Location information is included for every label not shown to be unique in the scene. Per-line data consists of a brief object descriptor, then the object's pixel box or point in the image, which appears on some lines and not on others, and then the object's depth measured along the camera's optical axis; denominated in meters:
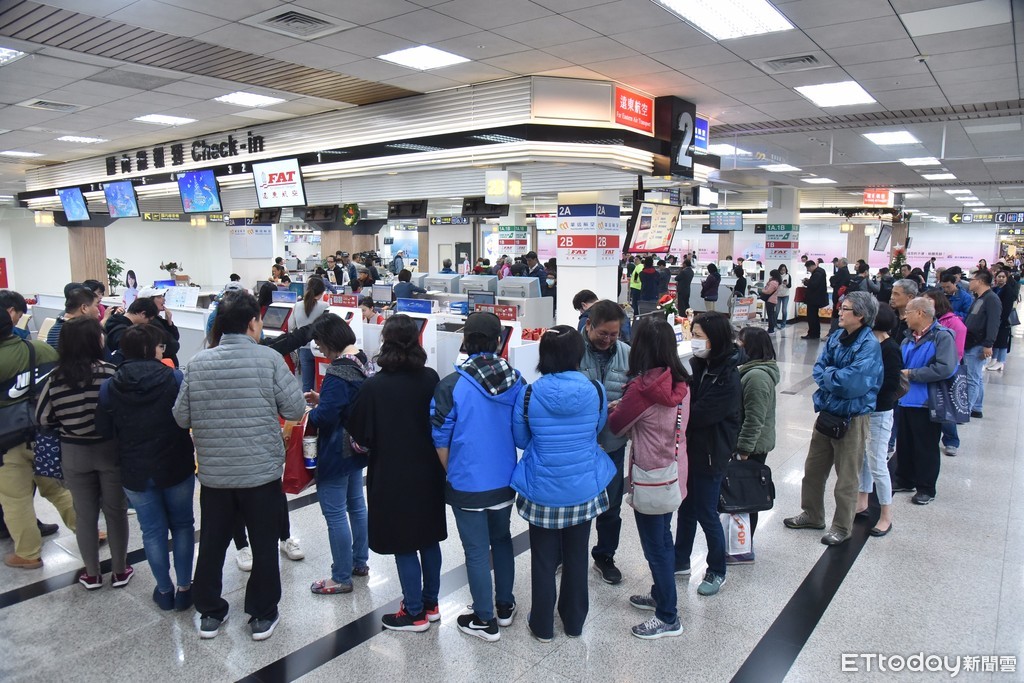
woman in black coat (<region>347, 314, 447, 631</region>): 2.79
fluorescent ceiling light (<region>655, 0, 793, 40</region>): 4.83
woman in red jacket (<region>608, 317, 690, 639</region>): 2.82
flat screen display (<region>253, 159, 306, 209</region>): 9.32
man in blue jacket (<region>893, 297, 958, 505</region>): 4.48
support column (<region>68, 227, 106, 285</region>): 15.52
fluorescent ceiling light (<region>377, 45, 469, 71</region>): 6.19
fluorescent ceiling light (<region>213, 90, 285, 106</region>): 8.15
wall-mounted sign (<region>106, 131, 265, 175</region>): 10.51
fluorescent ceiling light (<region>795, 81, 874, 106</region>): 7.18
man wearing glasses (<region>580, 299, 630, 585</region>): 3.37
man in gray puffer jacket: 2.81
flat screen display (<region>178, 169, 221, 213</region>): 10.68
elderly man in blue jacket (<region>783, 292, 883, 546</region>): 3.64
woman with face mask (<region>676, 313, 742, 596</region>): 3.09
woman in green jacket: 3.44
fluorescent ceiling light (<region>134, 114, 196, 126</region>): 9.40
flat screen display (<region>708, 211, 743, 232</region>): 18.02
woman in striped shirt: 3.18
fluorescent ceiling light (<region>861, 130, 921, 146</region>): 9.86
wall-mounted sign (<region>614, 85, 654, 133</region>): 7.46
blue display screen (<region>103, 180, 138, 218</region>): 12.38
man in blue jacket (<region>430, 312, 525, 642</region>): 2.72
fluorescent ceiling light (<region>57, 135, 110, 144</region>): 11.02
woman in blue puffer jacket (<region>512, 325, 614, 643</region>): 2.66
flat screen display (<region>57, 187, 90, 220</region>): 13.55
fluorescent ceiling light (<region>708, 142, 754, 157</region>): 11.05
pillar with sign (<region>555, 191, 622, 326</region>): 9.01
